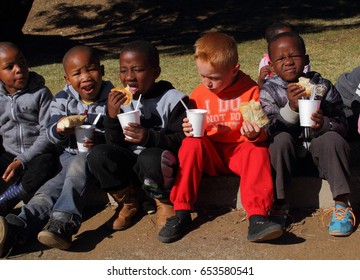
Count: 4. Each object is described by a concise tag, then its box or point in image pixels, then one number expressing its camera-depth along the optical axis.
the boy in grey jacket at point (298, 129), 3.74
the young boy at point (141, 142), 3.88
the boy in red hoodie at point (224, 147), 3.74
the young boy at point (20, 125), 4.38
